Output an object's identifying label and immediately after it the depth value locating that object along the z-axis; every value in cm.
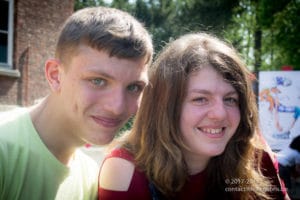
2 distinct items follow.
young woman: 222
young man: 175
